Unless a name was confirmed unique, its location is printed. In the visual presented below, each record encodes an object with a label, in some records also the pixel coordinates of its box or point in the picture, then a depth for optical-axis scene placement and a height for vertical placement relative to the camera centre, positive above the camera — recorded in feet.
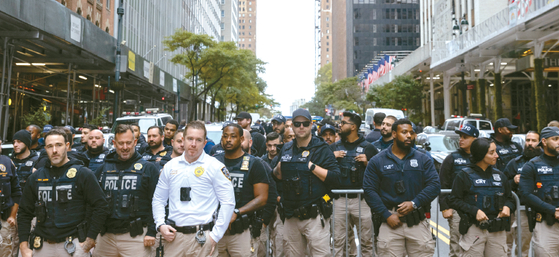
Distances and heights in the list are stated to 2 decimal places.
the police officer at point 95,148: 21.06 -0.14
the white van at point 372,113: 94.37 +7.37
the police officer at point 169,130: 27.14 +0.91
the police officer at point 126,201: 15.19 -1.88
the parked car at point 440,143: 49.41 +0.41
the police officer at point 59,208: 14.25 -2.02
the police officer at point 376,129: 27.36 +1.12
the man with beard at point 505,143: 23.86 +0.21
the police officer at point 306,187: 16.57 -1.52
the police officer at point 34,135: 24.73 +0.53
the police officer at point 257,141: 28.76 +0.30
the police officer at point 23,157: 21.40 -0.60
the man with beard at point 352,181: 20.54 -1.69
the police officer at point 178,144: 20.71 +0.06
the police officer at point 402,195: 15.79 -1.71
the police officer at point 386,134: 23.20 +0.64
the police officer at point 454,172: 19.35 -1.09
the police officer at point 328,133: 26.29 +0.77
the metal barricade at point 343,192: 19.31 -2.01
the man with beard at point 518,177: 20.44 -1.35
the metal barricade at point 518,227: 18.38 -3.27
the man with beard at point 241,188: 15.01 -1.44
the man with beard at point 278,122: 37.61 +1.99
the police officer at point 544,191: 17.70 -1.75
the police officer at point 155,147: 22.00 -0.09
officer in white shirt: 12.82 -1.62
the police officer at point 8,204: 18.40 -2.43
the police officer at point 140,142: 27.01 +0.21
